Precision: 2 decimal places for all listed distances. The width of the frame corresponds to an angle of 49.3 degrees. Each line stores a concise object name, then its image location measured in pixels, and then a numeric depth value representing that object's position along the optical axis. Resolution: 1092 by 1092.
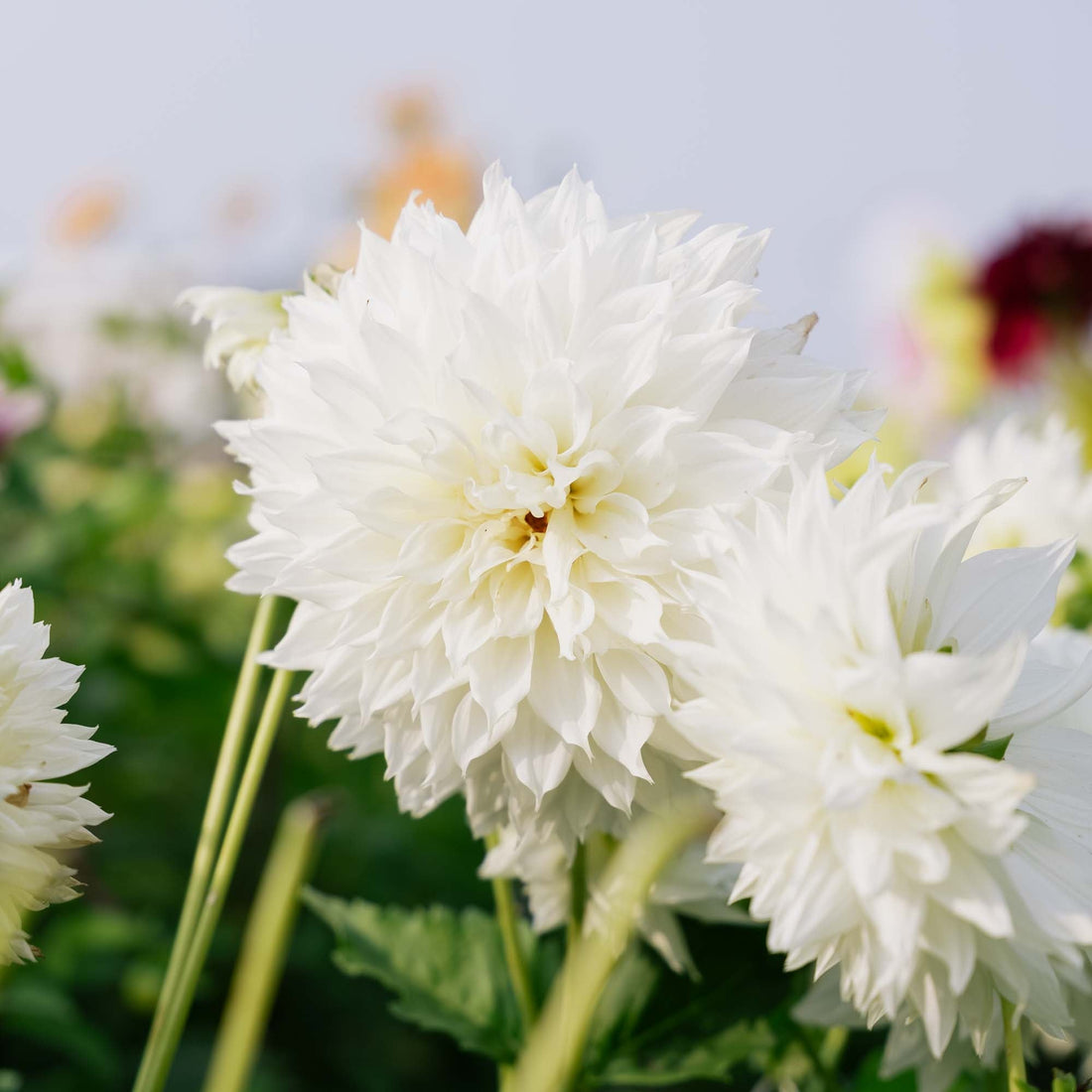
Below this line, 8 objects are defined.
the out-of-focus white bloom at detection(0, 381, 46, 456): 1.31
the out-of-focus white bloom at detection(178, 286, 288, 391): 0.67
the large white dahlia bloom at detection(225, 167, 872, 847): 0.52
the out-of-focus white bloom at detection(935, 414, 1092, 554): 1.04
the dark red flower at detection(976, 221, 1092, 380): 2.45
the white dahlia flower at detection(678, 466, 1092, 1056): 0.42
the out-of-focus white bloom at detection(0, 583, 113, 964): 0.46
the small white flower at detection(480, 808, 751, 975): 0.66
